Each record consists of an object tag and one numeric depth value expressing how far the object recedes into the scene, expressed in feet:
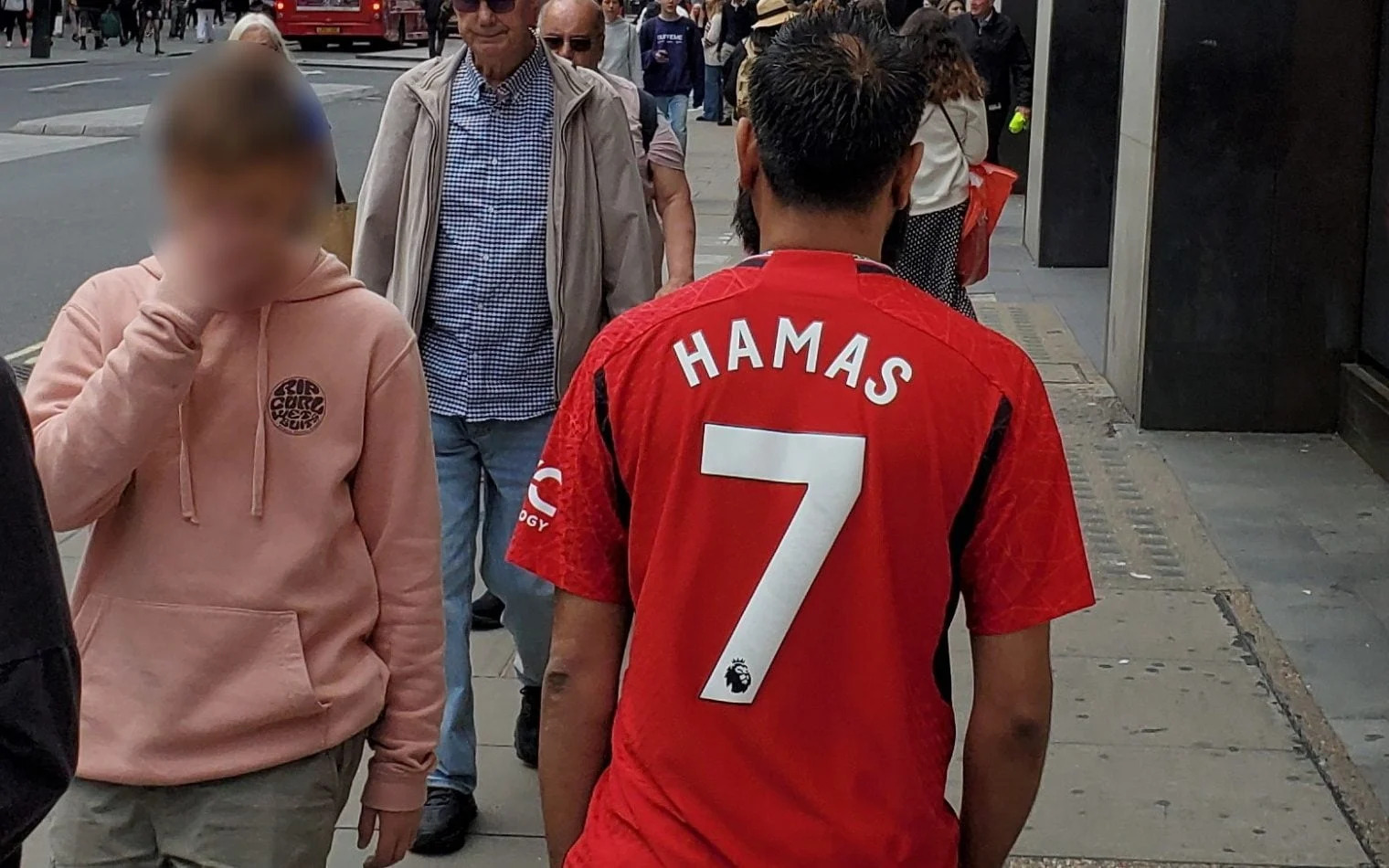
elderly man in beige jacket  13.98
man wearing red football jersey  6.54
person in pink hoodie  7.96
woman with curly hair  21.03
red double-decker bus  131.44
